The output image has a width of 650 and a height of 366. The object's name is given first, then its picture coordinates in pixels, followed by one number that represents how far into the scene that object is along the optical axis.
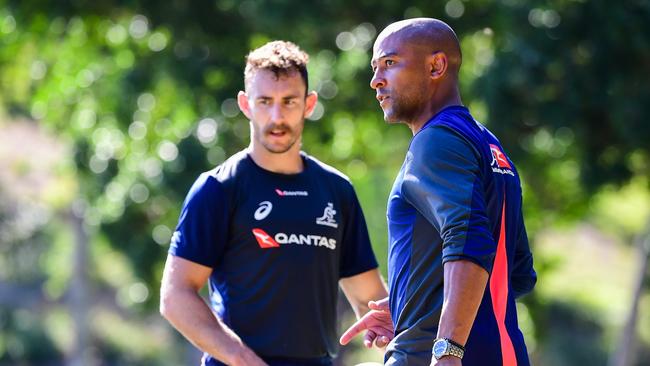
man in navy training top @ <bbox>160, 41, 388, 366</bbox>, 10.91
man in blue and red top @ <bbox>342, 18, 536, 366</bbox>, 7.96
